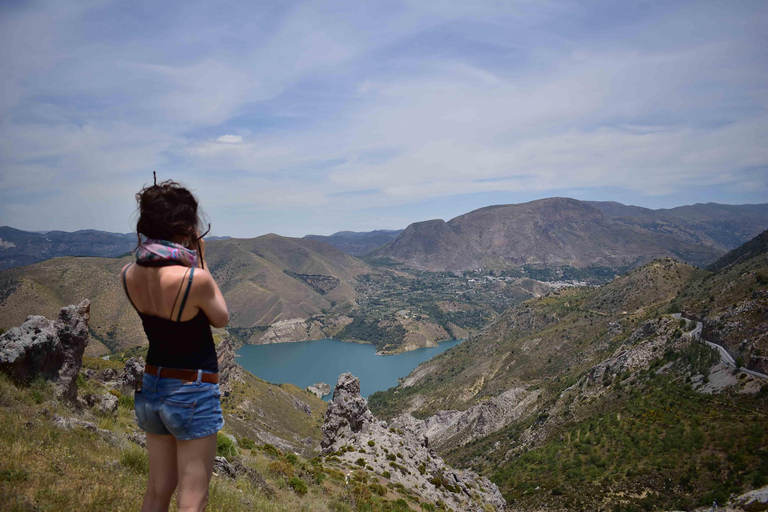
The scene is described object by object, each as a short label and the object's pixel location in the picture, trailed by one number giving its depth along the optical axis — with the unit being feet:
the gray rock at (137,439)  30.19
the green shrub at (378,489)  54.29
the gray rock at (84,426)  24.39
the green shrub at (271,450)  54.20
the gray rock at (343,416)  87.81
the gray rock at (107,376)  61.52
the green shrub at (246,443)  52.99
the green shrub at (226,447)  39.13
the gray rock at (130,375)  53.62
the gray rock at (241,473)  30.68
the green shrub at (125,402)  41.34
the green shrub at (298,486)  37.83
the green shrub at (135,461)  21.31
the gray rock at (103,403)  35.09
